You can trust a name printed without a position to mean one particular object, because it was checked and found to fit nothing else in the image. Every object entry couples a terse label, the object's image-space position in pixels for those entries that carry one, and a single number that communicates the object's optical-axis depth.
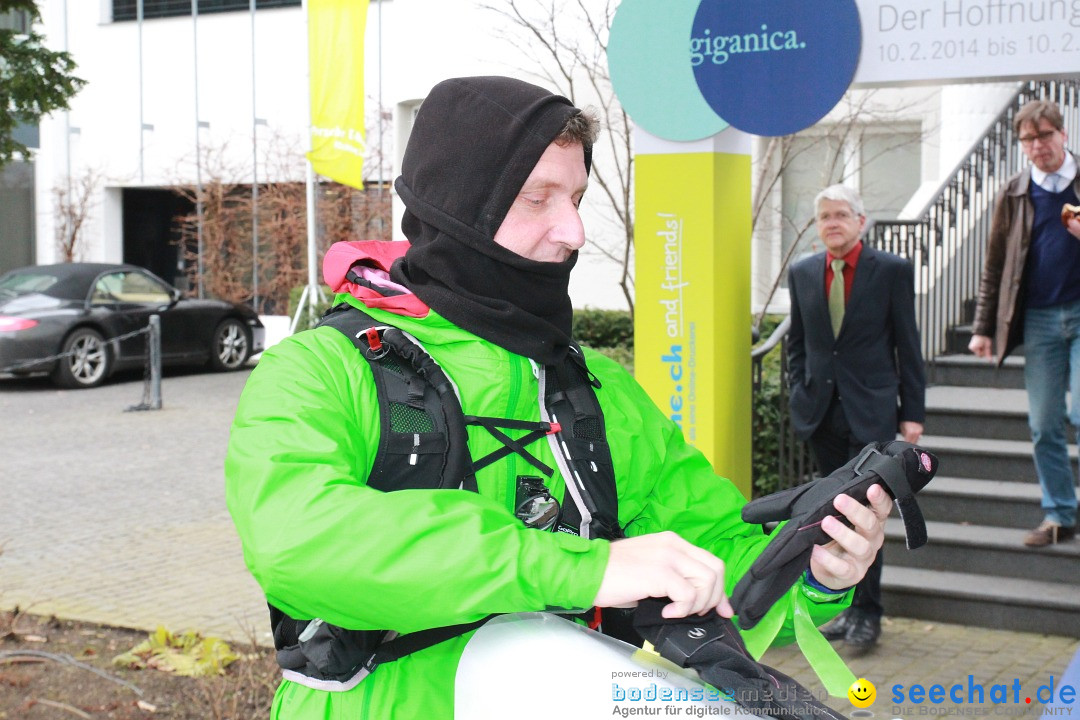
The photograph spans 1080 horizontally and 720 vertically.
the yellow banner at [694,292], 5.88
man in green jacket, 1.59
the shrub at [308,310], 16.69
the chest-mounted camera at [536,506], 1.98
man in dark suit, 6.21
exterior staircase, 6.53
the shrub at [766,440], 7.98
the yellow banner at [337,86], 14.94
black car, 16.17
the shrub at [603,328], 14.46
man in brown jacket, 6.50
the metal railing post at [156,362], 14.94
